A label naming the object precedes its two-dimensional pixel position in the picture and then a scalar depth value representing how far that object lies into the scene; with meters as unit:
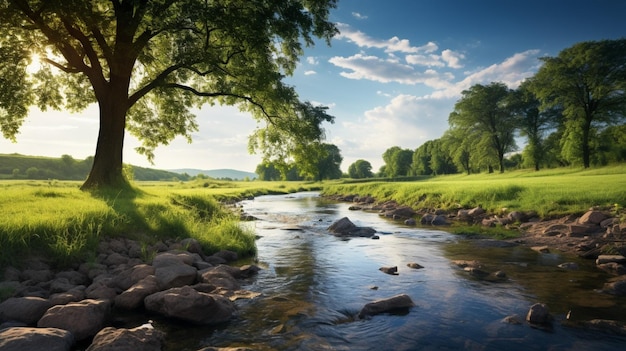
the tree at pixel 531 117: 62.94
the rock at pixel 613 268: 10.22
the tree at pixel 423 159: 117.76
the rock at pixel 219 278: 8.91
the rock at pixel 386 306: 7.47
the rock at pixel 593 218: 15.92
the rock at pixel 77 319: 5.99
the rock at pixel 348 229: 18.21
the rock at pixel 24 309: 6.32
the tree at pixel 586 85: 45.88
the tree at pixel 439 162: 105.12
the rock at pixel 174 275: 8.22
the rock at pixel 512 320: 6.92
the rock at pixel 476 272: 10.30
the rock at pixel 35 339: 4.89
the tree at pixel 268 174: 156.12
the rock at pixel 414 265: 11.36
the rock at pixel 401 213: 26.41
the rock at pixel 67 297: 6.91
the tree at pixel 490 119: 66.06
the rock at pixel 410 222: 22.17
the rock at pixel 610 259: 10.83
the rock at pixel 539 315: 6.86
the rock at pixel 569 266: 10.77
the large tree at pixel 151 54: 16.72
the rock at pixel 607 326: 6.39
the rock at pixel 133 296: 7.48
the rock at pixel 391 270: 10.76
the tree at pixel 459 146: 72.19
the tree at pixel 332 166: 115.38
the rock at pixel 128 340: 5.12
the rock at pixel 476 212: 22.64
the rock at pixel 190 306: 6.83
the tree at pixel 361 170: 157.38
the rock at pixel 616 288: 8.39
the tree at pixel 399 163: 133.00
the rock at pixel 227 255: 12.45
